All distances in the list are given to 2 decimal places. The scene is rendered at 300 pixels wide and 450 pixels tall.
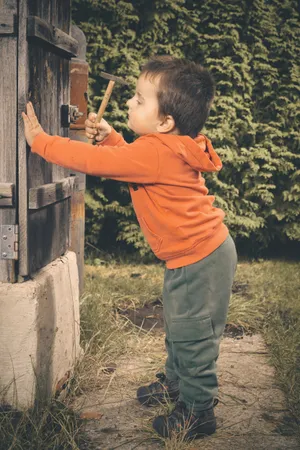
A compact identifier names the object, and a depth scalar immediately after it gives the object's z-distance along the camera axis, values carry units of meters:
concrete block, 2.56
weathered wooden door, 2.41
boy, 2.46
